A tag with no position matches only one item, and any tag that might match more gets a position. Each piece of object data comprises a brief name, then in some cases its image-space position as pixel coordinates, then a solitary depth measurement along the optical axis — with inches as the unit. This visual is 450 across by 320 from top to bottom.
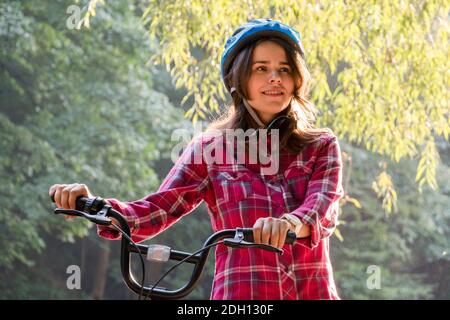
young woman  189.2
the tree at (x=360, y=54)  462.3
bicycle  159.9
